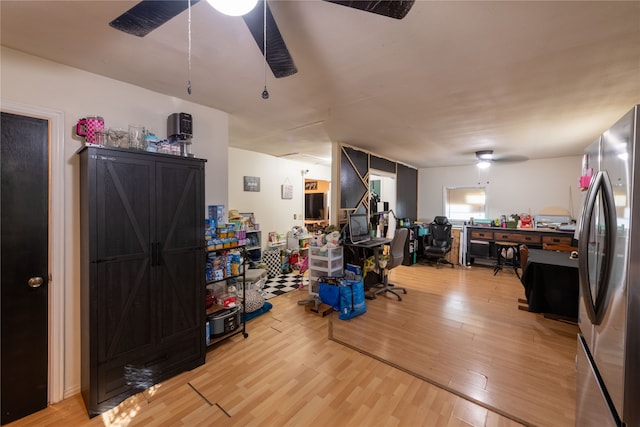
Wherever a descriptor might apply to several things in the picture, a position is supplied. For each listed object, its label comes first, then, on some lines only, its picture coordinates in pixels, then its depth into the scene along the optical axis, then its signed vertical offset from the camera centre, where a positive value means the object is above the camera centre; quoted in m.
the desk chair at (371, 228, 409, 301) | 3.93 -0.74
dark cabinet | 1.80 -0.48
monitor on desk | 3.97 -0.29
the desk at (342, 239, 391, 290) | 3.99 -0.72
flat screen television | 6.98 +0.11
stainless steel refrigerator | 0.94 -0.29
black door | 1.73 -0.39
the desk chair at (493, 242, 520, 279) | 5.45 -0.93
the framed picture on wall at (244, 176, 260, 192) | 4.82 +0.48
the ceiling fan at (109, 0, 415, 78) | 1.02 +0.85
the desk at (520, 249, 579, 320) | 3.03 -0.91
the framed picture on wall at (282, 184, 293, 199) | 5.60 +0.39
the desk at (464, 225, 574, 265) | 5.13 -0.57
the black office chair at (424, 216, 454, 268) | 5.81 -0.69
